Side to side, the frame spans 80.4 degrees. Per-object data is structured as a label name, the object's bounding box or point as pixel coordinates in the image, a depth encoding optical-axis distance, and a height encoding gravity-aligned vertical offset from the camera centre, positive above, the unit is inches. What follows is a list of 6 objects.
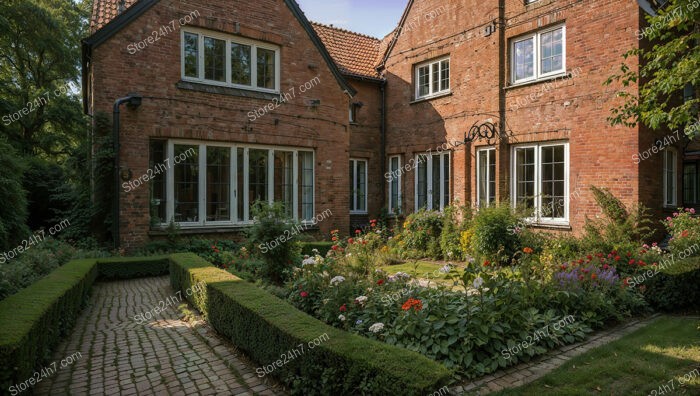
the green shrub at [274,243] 320.5 -34.9
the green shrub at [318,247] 452.4 -54.4
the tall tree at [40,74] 768.3 +270.3
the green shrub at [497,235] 405.4 -35.7
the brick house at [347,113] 418.0 +100.3
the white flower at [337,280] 219.9 -43.5
